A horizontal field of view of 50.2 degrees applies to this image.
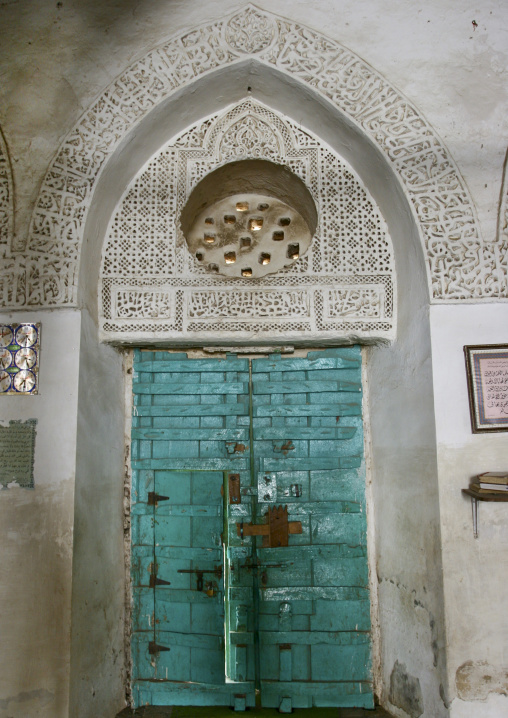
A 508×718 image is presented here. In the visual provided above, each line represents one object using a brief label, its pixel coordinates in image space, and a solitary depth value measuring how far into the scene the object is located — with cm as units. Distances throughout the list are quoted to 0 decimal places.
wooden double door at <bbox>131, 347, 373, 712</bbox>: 319
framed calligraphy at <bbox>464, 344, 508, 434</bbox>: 277
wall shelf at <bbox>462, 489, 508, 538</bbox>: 256
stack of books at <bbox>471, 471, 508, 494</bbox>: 255
